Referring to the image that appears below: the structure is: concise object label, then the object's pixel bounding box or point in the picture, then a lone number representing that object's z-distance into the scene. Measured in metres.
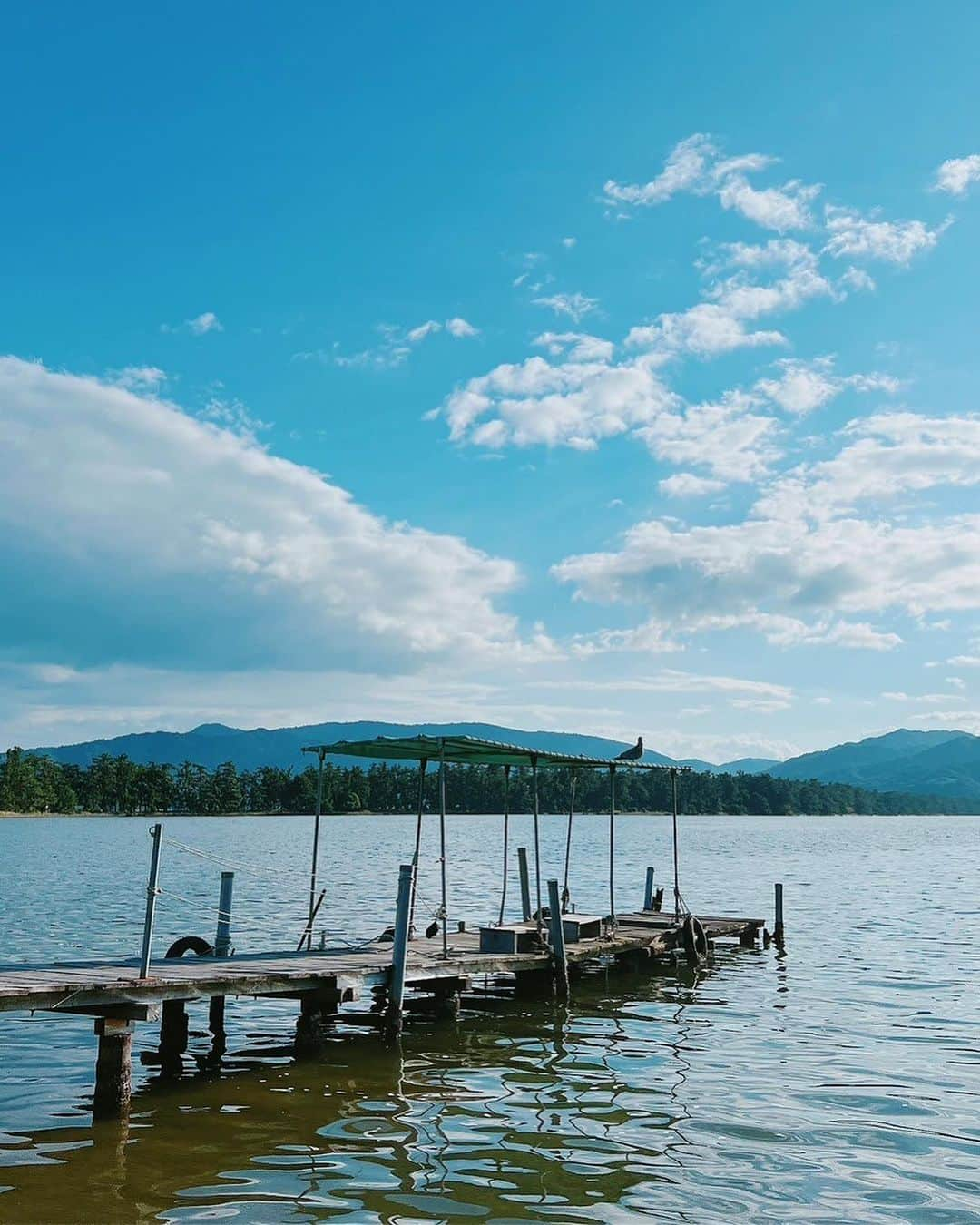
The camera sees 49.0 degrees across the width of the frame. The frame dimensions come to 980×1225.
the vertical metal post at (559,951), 22.20
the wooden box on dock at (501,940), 21.81
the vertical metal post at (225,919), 20.44
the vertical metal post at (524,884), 28.83
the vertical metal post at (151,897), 14.61
